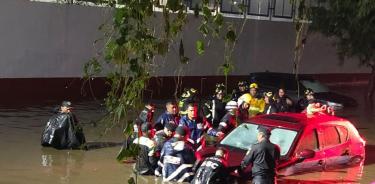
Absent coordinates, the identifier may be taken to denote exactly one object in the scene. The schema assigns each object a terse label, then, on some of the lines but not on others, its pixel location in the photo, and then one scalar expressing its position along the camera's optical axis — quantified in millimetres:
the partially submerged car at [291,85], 24438
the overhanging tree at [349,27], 26391
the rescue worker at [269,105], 16000
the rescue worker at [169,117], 12880
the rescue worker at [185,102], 12992
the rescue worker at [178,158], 10375
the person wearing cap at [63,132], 13695
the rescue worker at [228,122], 13594
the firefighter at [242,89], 18266
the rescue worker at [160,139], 11103
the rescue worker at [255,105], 16359
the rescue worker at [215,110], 16219
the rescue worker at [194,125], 12055
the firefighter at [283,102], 16578
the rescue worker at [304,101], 17250
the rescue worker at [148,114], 12822
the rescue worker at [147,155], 11078
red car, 10883
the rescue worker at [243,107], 15198
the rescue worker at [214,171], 9367
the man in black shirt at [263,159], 8961
